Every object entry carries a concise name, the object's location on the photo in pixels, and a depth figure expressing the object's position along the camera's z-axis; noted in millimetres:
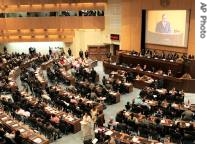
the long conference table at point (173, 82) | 20203
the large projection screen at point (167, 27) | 25334
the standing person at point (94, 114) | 15010
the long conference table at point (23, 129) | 12577
